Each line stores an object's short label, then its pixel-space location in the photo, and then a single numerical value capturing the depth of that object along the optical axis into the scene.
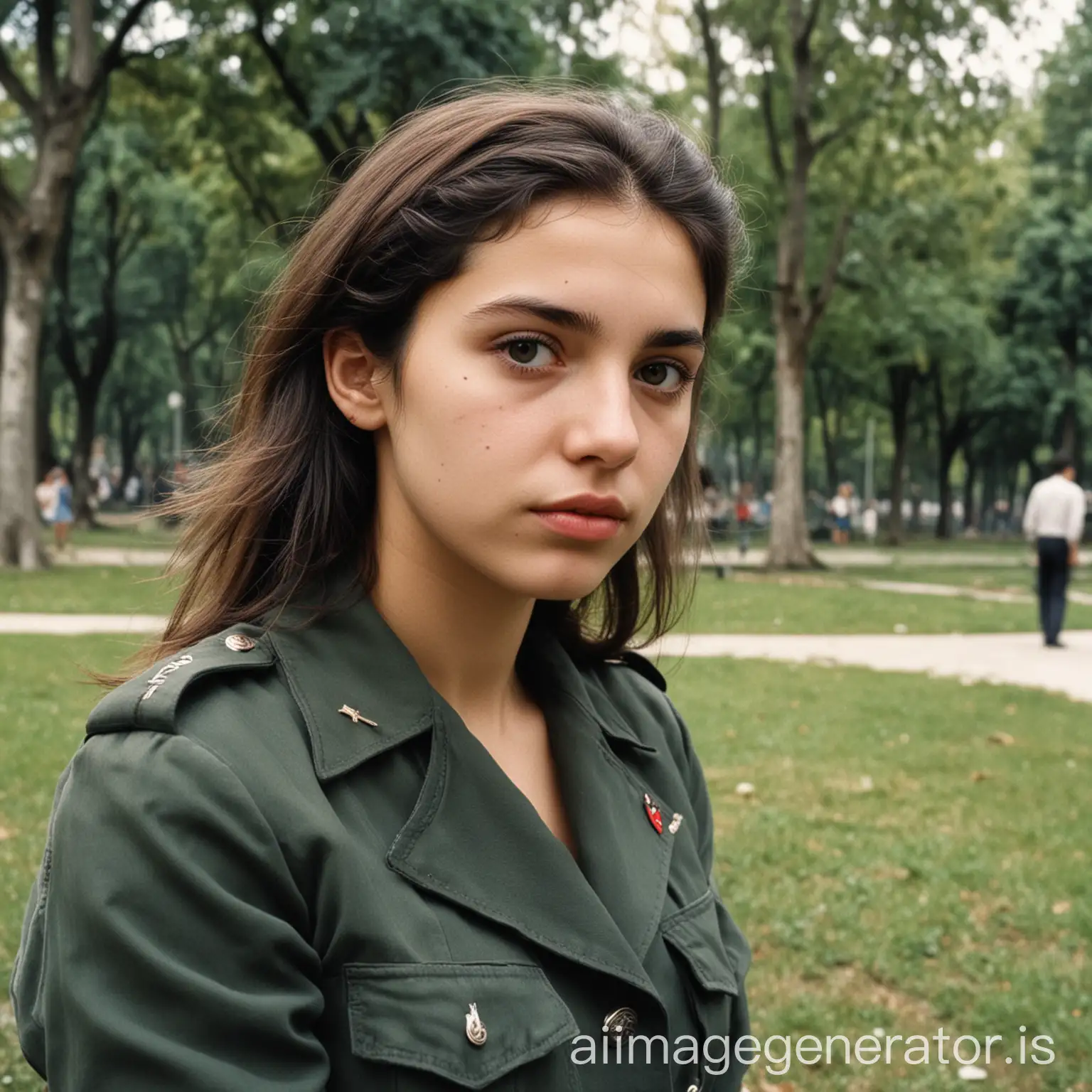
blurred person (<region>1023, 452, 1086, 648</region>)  13.52
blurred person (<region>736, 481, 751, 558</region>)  35.12
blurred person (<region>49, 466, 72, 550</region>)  24.95
